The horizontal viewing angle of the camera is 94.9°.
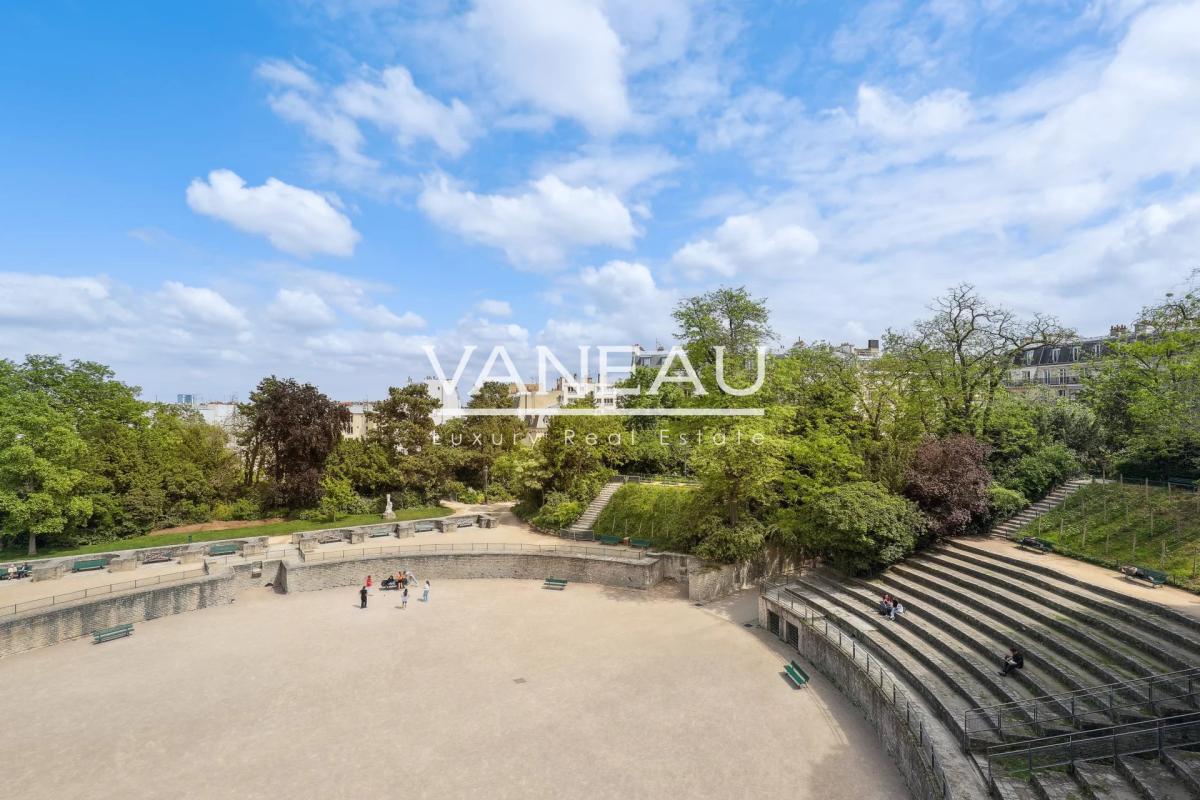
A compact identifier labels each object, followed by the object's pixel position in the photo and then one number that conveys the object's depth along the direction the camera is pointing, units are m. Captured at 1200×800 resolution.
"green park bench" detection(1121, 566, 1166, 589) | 17.66
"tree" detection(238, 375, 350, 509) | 37.59
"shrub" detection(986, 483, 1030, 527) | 24.62
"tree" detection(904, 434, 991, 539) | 23.06
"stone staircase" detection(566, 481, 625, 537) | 33.78
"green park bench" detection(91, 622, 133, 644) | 21.47
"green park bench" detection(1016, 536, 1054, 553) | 21.98
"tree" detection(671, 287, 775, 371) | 33.03
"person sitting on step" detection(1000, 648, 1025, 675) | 14.66
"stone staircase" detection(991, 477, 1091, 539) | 24.44
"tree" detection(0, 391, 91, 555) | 28.67
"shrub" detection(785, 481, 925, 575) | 21.77
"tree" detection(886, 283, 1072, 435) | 27.83
